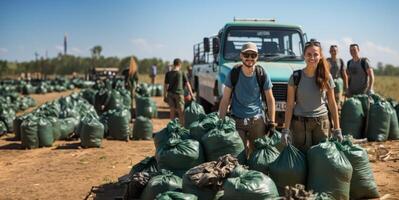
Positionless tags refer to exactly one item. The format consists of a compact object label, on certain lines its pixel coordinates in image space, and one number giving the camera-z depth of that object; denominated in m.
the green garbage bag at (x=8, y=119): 11.90
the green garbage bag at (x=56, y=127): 9.99
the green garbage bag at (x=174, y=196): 3.68
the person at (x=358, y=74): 9.07
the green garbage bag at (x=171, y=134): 5.30
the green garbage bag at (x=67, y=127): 10.32
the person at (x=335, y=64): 10.34
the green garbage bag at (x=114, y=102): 13.73
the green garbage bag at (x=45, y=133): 9.56
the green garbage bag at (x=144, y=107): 13.74
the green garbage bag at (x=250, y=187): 3.55
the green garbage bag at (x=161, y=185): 4.31
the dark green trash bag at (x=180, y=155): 4.77
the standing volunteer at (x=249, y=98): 5.04
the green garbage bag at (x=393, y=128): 9.23
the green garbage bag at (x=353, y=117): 8.99
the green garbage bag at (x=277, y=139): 5.19
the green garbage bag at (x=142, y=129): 10.38
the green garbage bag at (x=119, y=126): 10.43
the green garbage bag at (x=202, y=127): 5.15
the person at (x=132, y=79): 15.07
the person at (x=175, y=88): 9.92
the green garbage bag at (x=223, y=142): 4.77
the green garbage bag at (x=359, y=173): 4.71
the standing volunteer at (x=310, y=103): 4.54
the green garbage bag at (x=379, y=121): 9.01
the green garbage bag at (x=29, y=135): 9.41
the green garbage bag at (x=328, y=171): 4.29
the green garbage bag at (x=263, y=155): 4.43
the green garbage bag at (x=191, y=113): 8.39
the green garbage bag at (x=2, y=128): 11.41
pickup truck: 8.85
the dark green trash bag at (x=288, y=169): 4.26
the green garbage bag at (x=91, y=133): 9.37
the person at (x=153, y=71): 27.99
